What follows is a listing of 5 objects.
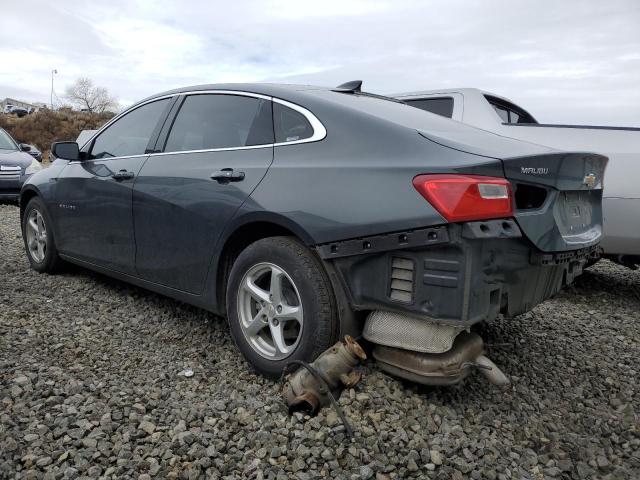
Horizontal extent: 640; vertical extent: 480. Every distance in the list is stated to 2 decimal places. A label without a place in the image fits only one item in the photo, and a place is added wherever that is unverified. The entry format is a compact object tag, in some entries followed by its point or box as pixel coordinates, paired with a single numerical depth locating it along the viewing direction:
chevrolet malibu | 2.26
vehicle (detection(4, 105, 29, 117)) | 46.22
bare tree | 52.34
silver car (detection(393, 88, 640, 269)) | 4.19
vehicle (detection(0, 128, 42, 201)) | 9.53
